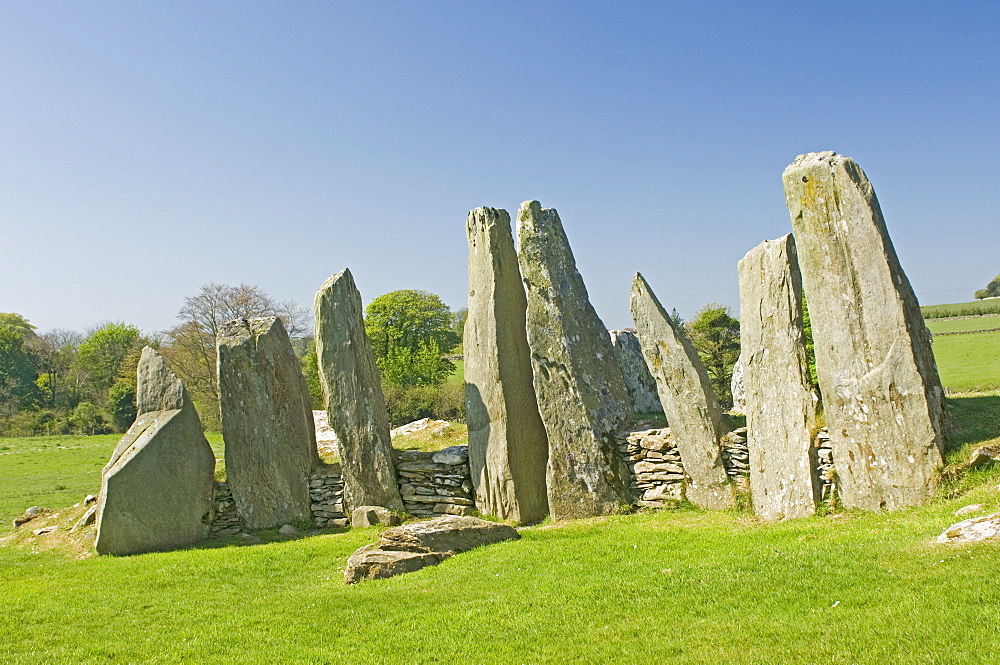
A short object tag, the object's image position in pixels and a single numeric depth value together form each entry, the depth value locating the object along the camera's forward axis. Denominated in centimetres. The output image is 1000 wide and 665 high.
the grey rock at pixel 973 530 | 669
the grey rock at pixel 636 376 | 1725
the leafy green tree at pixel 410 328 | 3556
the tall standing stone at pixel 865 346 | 951
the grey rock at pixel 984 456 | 909
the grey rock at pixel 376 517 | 1382
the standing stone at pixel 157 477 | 1288
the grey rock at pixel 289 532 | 1380
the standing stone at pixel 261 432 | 1436
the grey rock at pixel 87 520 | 1414
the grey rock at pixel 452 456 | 1409
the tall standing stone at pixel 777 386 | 1048
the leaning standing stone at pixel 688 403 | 1170
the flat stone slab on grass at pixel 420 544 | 956
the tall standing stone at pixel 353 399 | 1422
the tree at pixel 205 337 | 3500
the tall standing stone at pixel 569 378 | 1274
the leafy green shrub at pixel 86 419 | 4234
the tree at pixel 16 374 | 4902
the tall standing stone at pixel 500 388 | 1327
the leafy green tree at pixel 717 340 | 2722
